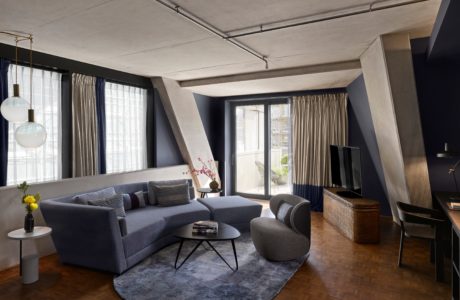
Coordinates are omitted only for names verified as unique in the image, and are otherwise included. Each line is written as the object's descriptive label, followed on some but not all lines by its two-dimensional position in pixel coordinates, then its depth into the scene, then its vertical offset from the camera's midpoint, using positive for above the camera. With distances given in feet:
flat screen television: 15.70 -1.21
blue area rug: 9.66 -4.51
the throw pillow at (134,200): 14.92 -2.56
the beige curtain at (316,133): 20.08 +0.94
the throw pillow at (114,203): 12.55 -2.25
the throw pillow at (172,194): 15.72 -2.40
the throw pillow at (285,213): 12.76 -2.82
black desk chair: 10.46 -3.02
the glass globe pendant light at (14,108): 9.70 +1.30
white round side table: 10.49 -2.95
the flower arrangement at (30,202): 10.91 -1.88
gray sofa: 10.75 -3.20
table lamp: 11.21 -0.29
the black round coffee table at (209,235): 11.17 -3.25
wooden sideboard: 14.28 -3.43
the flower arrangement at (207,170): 21.47 -1.57
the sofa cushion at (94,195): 12.59 -2.01
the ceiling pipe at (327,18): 8.80 +4.03
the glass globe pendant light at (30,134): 9.75 +0.48
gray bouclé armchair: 11.96 -3.49
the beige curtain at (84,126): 15.15 +1.10
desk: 8.73 -3.20
